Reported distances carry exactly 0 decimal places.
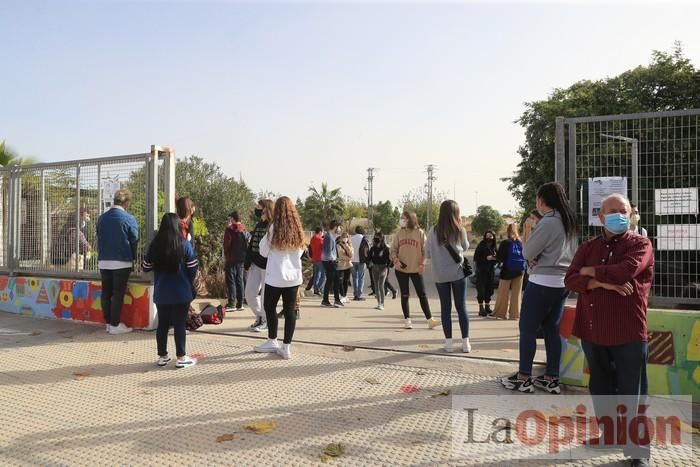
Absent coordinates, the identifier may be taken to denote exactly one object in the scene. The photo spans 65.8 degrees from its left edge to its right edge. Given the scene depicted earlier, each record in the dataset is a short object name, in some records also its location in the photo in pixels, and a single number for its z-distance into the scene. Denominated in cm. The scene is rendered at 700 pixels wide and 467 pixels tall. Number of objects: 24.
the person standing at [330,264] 1106
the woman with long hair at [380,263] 1090
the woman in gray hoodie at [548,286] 478
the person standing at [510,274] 940
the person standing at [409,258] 786
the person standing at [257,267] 711
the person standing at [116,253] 714
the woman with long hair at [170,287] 553
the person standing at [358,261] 1274
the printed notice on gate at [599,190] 550
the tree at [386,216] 6900
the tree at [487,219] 5773
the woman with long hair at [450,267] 611
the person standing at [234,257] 952
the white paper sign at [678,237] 512
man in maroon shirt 338
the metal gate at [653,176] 518
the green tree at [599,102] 2116
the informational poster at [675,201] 515
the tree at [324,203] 6798
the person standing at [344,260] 1215
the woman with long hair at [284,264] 593
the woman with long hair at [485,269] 1016
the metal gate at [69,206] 754
